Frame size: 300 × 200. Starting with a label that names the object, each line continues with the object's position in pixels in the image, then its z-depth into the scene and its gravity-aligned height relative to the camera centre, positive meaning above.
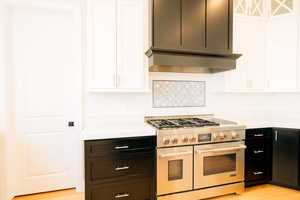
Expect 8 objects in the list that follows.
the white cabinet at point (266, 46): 2.45 +0.74
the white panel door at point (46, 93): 2.20 +0.03
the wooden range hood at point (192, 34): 2.00 +0.76
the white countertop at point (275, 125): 2.33 -0.43
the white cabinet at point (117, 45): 2.00 +0.62
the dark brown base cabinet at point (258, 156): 2.33 -0.88
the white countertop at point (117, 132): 1.76 -0.41
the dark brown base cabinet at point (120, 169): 1.76 -0.81
